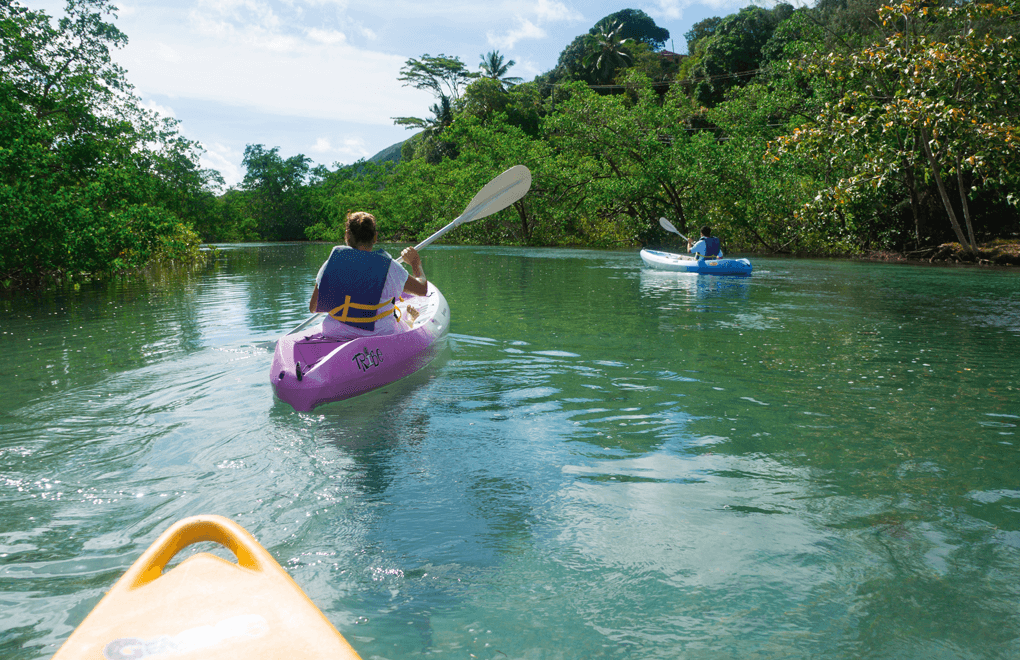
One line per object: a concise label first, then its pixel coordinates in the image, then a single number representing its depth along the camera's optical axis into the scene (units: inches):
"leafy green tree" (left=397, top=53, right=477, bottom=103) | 2130.9
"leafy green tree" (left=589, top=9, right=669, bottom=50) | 2410.2
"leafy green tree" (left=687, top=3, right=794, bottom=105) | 1561.3
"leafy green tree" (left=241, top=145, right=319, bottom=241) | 2370.8
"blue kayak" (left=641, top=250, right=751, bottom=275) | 568.7
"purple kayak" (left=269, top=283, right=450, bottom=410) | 173.3
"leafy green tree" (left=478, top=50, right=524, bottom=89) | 2121.1
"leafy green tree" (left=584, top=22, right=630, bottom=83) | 1968.5
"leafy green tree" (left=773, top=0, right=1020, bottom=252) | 373.4
